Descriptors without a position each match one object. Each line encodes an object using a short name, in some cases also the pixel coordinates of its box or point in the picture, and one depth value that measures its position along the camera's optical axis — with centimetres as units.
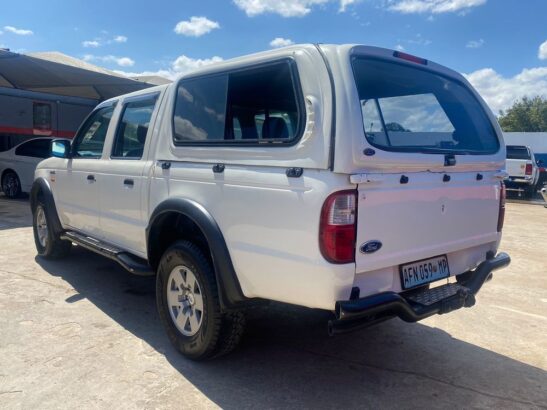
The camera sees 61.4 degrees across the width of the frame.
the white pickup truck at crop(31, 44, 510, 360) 243
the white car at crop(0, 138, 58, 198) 1166
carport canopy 1295
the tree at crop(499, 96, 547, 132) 5538
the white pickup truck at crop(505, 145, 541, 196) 1619
